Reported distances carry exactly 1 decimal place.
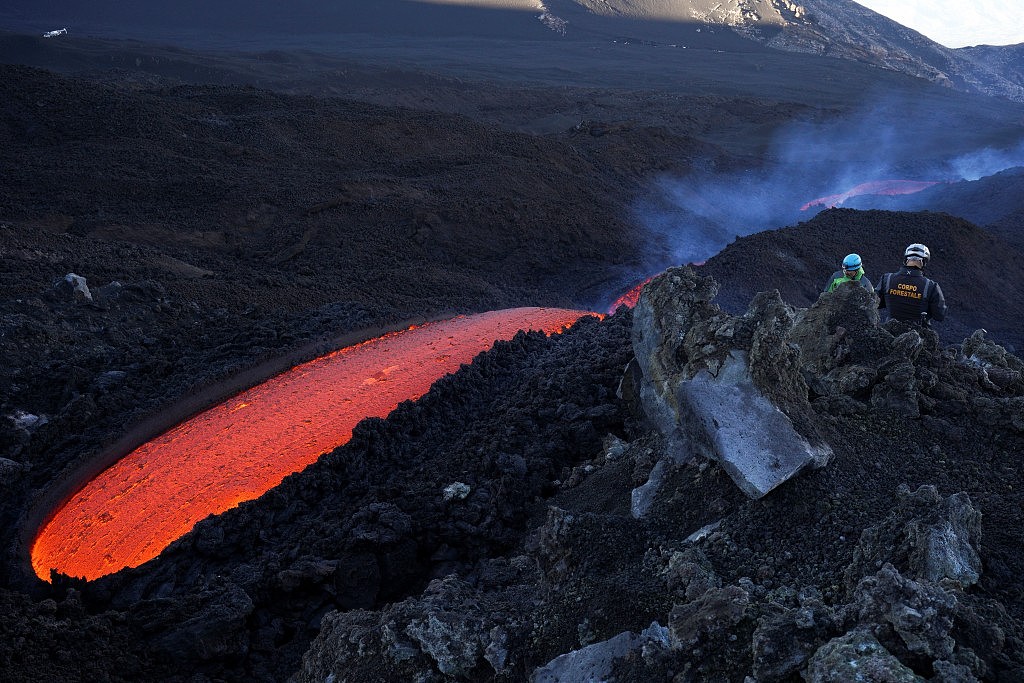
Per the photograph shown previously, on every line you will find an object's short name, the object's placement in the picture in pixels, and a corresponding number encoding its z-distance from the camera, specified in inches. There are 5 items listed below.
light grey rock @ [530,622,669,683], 119.0
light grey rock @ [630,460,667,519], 155.1
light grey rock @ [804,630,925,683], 95.7
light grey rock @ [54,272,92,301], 350.6
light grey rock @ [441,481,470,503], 204.2
